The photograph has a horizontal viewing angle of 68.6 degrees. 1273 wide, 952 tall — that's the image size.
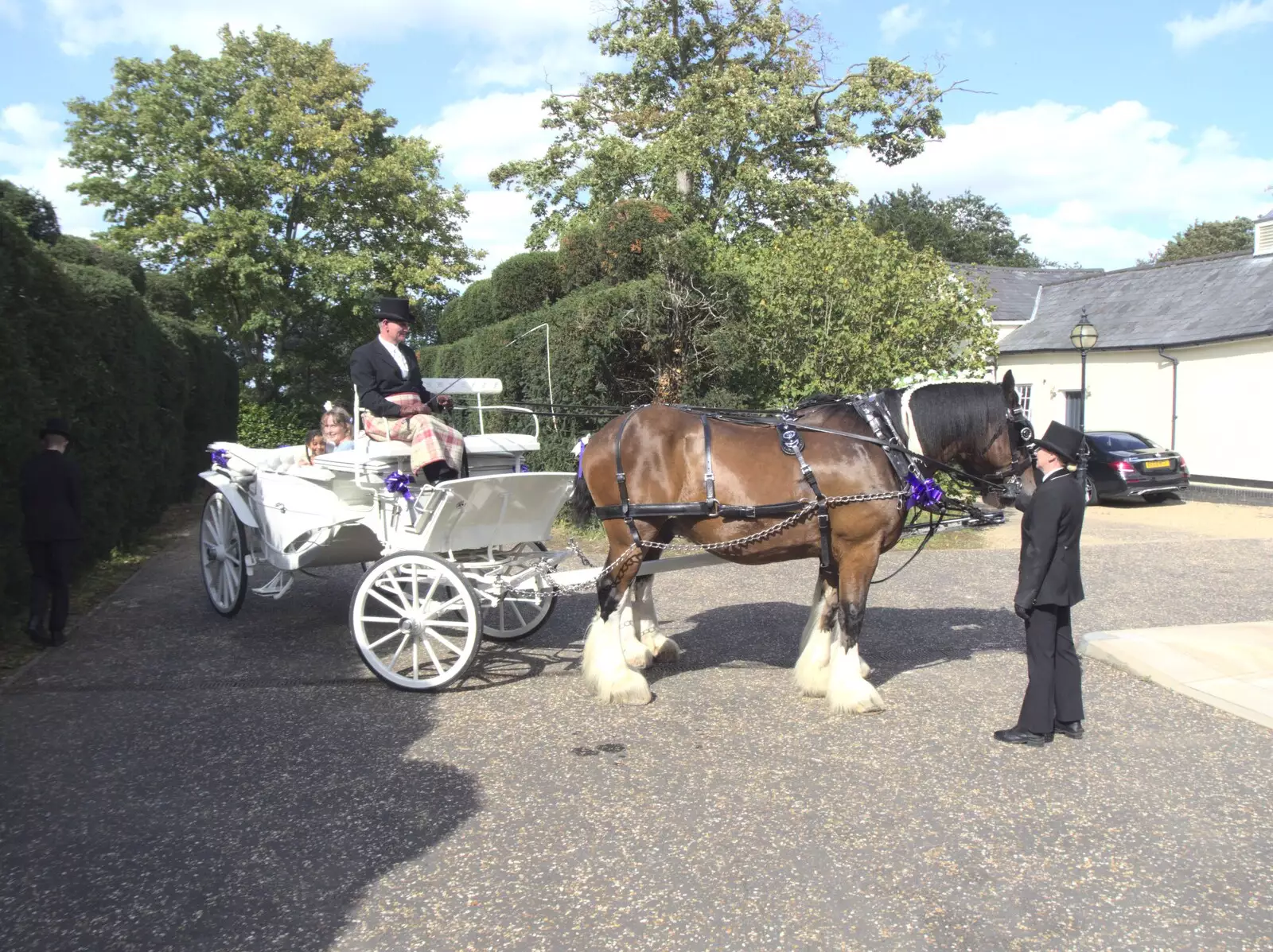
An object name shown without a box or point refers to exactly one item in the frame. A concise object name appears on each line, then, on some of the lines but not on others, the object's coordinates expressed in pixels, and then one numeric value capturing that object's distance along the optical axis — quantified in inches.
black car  734.5
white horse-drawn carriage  227.5
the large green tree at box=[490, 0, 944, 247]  974.4
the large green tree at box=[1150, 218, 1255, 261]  2240.4
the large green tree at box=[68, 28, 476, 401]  1083.9
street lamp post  735.1
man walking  267.4
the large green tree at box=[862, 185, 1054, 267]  2166.6
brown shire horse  216.7
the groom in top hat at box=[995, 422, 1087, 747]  192.2
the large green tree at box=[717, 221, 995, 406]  511.2
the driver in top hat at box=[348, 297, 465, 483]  236.4
